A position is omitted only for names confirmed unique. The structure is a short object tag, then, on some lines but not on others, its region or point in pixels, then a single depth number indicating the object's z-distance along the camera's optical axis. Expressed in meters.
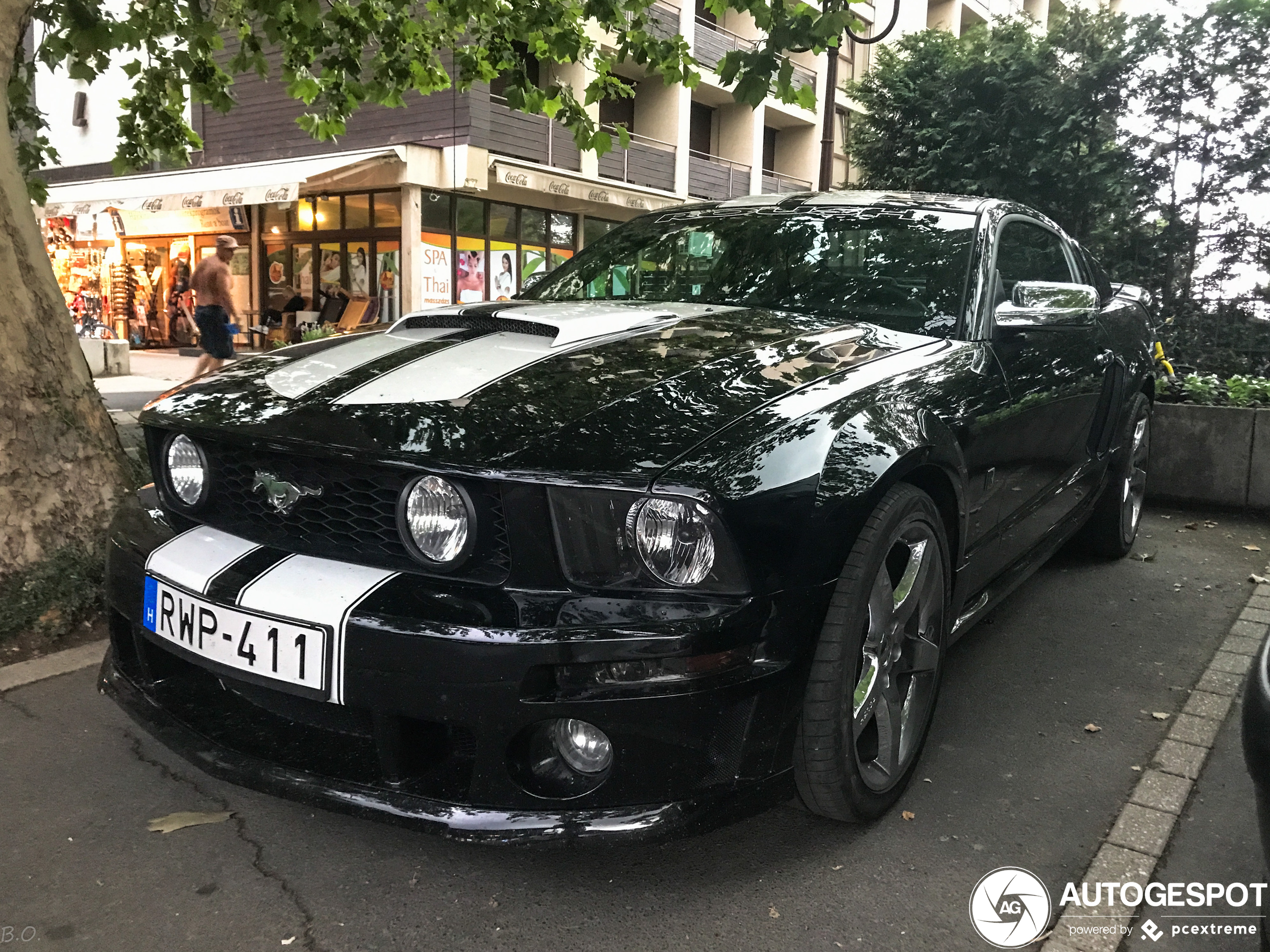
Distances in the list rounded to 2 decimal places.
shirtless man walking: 9.69
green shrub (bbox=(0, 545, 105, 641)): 3.31
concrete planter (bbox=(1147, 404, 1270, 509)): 5.68
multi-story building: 16.62
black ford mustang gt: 1.75
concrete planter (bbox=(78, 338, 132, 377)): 14.05
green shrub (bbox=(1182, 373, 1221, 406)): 6.06
